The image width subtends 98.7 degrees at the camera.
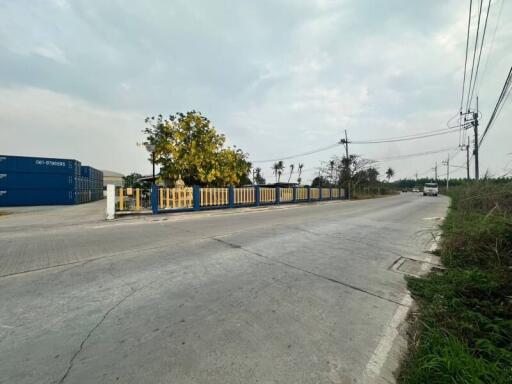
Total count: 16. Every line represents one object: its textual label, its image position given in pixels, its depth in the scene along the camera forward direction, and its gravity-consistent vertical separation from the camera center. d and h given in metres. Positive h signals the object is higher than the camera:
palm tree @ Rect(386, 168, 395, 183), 80.81 +6.41
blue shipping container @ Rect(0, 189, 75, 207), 16.30 -0.58
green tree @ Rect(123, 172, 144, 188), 25.47 +1.28
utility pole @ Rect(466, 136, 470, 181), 25.57 +3.94
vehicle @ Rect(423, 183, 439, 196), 35.75 +0.23
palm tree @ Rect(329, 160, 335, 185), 33.75 +3.56
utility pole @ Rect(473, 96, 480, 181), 17.57 +4.96
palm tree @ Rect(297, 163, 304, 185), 73.00 +6.48
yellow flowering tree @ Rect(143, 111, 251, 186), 15.81 +2.92
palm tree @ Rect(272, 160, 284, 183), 69.62 +7.34
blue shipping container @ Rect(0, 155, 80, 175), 16.23 +1.95
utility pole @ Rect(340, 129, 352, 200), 30.76 +4.59
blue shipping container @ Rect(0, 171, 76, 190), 16.25 +0.71
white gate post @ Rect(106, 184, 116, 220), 10.11 -0.52
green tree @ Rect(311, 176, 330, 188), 35.17 +1.65
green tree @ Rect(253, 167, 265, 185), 69.00 +3.94
